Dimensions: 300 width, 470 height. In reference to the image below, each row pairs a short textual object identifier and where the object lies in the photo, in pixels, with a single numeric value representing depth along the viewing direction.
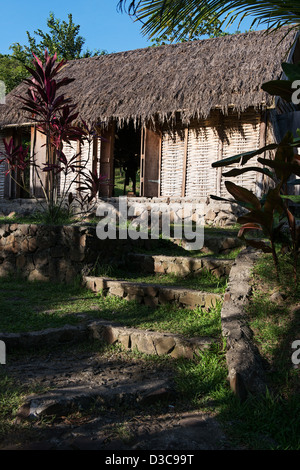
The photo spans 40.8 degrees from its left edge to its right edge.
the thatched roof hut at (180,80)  7.68
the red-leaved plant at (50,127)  5.30
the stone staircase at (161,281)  3.76
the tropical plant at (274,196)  2.95
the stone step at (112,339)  3.06
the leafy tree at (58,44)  18.48
